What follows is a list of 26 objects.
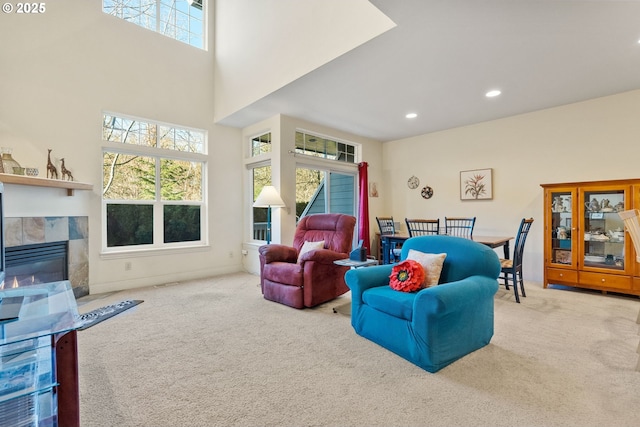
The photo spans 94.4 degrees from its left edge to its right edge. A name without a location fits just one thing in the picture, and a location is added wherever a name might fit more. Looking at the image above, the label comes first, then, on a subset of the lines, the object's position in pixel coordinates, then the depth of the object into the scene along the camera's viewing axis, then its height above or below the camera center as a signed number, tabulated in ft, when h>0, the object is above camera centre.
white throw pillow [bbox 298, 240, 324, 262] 11.87 -1.27
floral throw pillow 7.59 -1.66
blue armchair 6.40 -2.23
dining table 11.67 -1.23
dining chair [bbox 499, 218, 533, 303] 11.46 -1.97
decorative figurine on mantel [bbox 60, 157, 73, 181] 11.59 +1.78
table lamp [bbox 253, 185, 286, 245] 13.34 +0.72
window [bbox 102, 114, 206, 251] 13.46 +1.58
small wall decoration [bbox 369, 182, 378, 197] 19.63 +1.66
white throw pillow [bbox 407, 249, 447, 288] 7.79 -1.40
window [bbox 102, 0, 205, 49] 13.75 +10.00
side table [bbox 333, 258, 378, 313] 10.01 -1.67
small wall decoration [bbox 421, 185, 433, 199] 18.19 +1.33
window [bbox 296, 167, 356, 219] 16.49 +1.36
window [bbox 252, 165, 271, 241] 16.67 +0.11
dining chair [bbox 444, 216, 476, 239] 14.96 -0.85
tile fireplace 10.27 -1.23
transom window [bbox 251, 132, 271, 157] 15.94 +3.92
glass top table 3.84 -1.52
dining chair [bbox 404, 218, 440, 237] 13.21 -0.82
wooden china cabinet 11.46 -1.03
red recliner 10.58 -1.92
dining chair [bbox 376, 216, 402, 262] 17.19 -0.70
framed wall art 15.88 +1.58
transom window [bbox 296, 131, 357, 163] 16.06 +3.91
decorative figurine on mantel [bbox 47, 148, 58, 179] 11.33 +1.82
